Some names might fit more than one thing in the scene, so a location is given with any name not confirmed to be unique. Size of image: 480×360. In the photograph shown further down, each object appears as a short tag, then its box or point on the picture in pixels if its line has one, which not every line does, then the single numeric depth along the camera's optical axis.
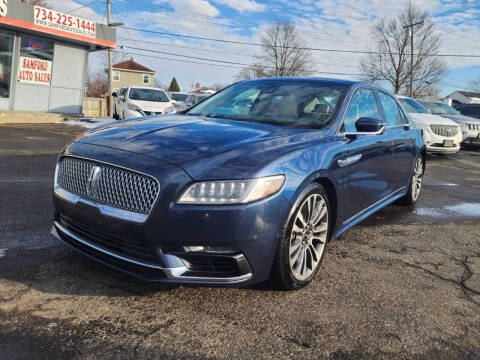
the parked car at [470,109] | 17.09
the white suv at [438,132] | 10.93
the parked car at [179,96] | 22.14
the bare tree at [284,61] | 50.34
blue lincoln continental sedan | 2.27
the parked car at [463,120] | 13.79
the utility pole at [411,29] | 37.62
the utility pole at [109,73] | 22.10
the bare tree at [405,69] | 43.16
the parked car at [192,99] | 18.11
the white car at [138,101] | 13.34
